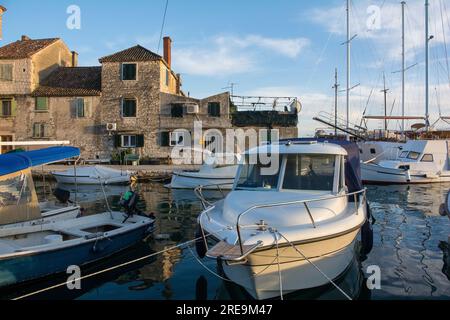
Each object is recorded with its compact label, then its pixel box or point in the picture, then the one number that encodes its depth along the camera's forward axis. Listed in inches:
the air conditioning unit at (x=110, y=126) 1230.0
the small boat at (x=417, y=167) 964.6
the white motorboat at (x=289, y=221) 226.1
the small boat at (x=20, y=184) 353.7
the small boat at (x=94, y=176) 907.4
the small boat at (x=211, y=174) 818.2
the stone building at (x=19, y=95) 1254.9
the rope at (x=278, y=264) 220.5
